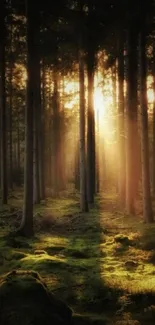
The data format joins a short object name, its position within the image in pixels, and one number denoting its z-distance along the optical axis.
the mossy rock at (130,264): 10.34
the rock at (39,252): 11.55
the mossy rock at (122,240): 13.13
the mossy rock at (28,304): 5.82
